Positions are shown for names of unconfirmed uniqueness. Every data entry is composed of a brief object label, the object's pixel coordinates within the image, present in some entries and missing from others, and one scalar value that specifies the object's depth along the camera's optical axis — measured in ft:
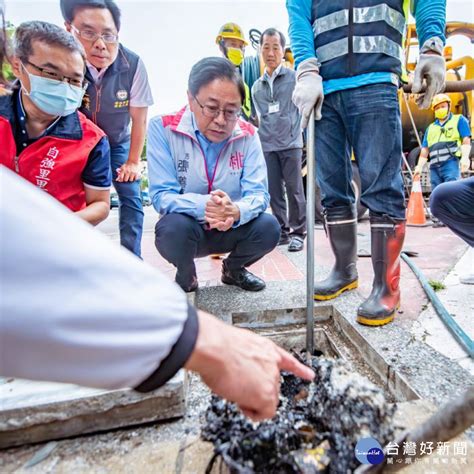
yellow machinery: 19.10
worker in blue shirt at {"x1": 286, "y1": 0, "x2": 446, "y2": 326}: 4.96
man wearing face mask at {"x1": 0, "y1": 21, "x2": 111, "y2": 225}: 4.43
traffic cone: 14.80
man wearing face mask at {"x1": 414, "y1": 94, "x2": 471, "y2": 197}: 15.46
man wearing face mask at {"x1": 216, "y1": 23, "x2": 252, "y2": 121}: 12.64
